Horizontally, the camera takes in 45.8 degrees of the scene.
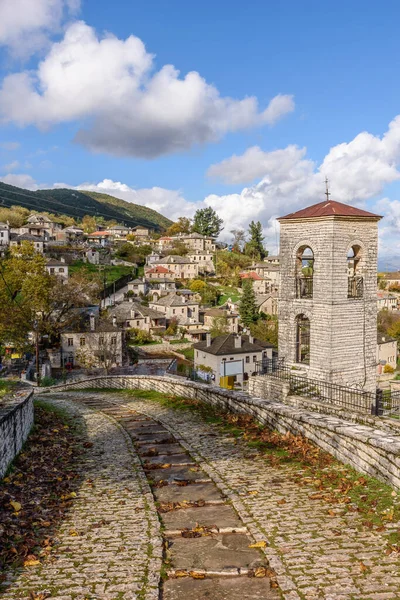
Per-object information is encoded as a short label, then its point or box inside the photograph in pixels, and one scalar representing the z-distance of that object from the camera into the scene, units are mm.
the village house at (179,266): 95062
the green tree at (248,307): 71125
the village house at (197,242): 115875
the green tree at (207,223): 128250
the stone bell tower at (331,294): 17969
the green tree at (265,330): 61156
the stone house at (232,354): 46000
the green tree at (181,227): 134488
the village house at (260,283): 95688
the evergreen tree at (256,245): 117375
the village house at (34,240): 90375
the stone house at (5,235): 91938
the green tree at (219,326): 65212
